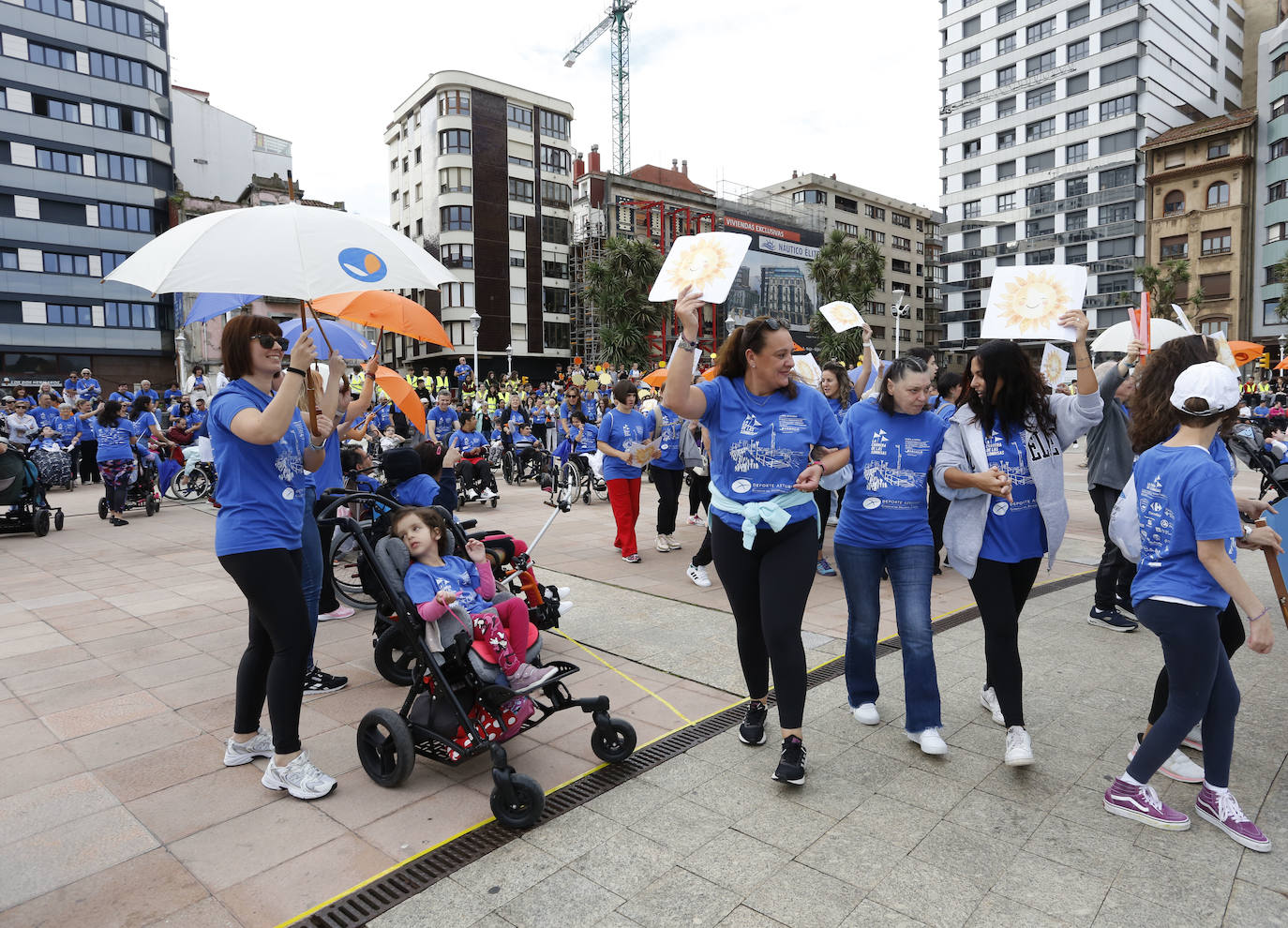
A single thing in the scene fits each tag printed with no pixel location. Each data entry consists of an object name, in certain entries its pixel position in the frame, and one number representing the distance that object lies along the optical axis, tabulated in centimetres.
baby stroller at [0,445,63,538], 1005
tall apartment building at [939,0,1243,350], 5319
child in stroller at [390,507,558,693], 351
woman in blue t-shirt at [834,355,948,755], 367
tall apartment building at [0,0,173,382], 4153
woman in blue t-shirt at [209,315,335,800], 310
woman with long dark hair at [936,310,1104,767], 351
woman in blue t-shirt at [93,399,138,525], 1147
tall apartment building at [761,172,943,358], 7388
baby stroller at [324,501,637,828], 333
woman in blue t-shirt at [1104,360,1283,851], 274
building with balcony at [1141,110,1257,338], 4688
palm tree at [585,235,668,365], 4088
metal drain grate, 259
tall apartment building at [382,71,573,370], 4978
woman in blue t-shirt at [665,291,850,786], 333
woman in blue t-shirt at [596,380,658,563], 807
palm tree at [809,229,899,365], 5363
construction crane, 8344
